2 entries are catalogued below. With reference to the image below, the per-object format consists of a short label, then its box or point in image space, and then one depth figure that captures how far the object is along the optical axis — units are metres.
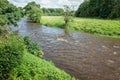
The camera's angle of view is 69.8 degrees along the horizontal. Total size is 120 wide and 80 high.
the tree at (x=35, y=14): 32.87
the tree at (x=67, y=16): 24.54
